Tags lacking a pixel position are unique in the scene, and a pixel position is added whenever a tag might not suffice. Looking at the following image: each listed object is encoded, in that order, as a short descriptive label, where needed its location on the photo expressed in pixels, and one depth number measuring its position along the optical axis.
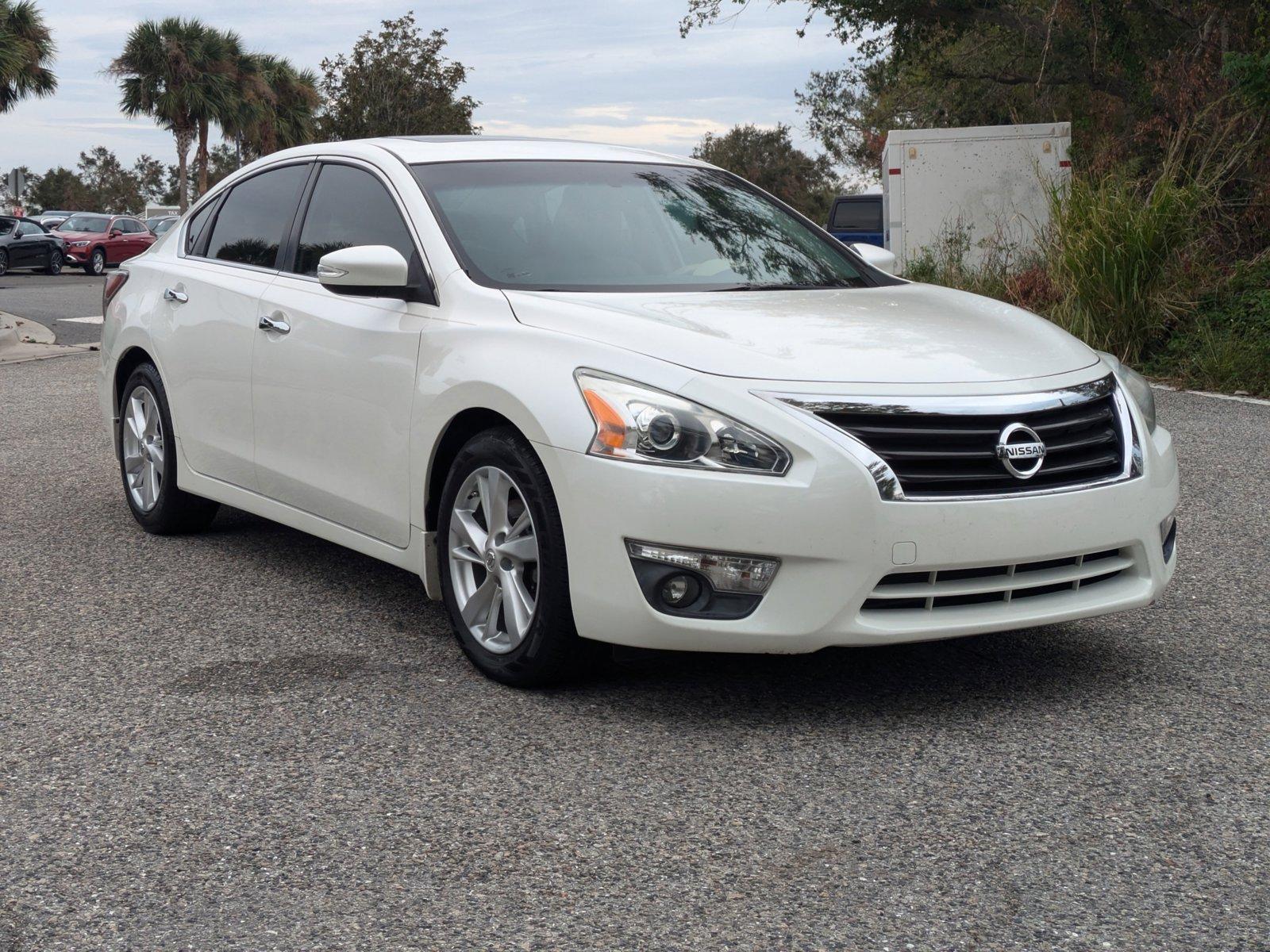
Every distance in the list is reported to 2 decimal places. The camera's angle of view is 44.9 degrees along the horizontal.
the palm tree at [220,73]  55.16
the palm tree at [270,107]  56.91
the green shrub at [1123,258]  12.48
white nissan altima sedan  3.88
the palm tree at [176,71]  54.75
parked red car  39.75
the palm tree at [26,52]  42.28
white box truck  16.92
